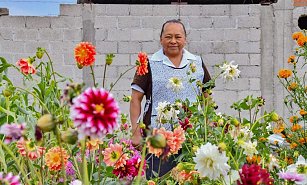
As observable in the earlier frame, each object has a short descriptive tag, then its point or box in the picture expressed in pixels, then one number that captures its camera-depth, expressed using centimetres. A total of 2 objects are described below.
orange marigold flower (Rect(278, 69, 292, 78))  294
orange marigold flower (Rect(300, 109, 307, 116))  269
